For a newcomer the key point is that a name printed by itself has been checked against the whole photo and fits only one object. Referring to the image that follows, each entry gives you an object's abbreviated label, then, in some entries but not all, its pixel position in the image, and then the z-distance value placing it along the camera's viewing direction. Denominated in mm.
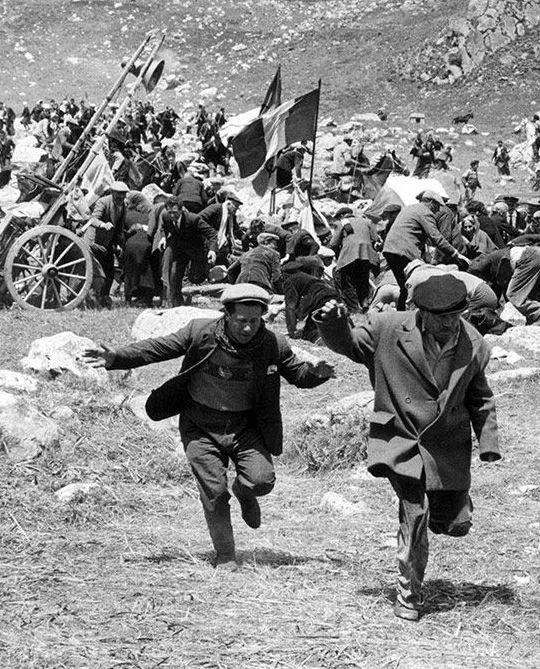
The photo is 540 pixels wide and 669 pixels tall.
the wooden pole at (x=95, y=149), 22586
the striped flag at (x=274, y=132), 26663
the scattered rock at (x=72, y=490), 11881
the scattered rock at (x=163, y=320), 20433
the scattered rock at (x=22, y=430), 12812
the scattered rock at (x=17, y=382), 15508
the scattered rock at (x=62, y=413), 14584
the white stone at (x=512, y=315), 23583
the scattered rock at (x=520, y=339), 20831
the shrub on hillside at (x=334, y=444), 14431
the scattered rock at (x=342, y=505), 12660
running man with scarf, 9941
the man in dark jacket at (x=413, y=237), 20310
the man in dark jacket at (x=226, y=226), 25716
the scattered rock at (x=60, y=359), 17241
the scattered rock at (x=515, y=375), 17870
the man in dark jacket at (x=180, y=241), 22952
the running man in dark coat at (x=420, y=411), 9010
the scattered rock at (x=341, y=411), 15118
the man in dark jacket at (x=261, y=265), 20341
